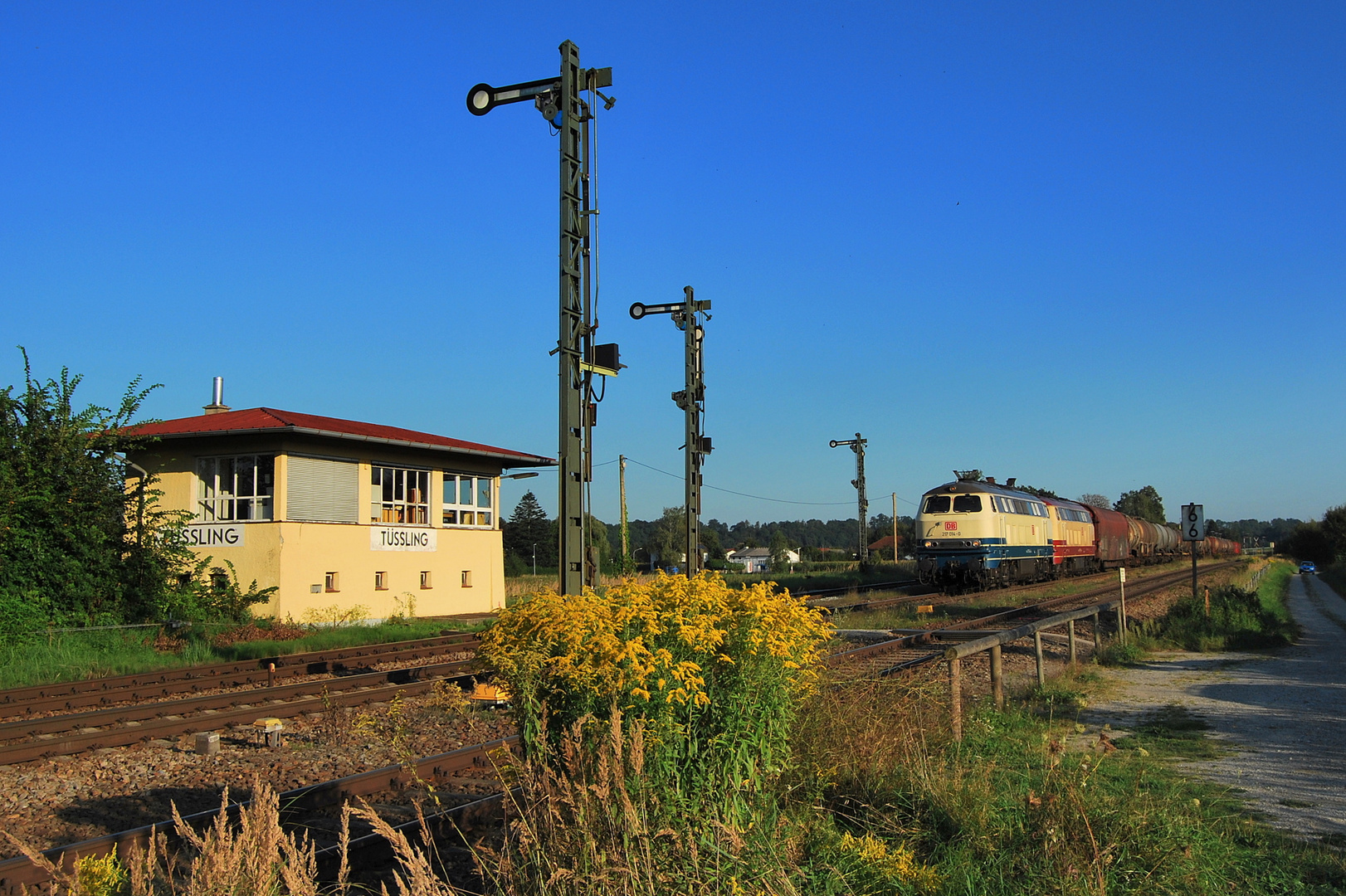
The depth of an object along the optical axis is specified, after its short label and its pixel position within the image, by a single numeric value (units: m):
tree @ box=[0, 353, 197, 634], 16.36
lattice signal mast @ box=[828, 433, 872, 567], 45.93
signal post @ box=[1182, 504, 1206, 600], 21.00
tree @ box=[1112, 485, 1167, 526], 157.73
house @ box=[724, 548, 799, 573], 94.51
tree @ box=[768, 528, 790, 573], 72.93
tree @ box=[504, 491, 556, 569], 88.00
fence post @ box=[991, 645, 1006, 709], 8.86
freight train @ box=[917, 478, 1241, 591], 28.19
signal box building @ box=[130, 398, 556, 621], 21.12
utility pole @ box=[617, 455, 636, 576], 33.99
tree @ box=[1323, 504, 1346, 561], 82.69
